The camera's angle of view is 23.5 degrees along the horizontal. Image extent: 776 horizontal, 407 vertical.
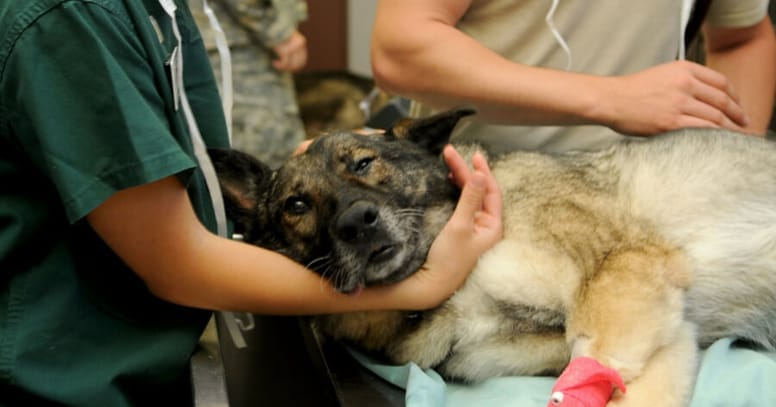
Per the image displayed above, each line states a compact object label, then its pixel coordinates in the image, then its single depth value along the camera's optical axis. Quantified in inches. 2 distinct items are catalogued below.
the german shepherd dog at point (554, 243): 61.1
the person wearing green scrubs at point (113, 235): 55.9
